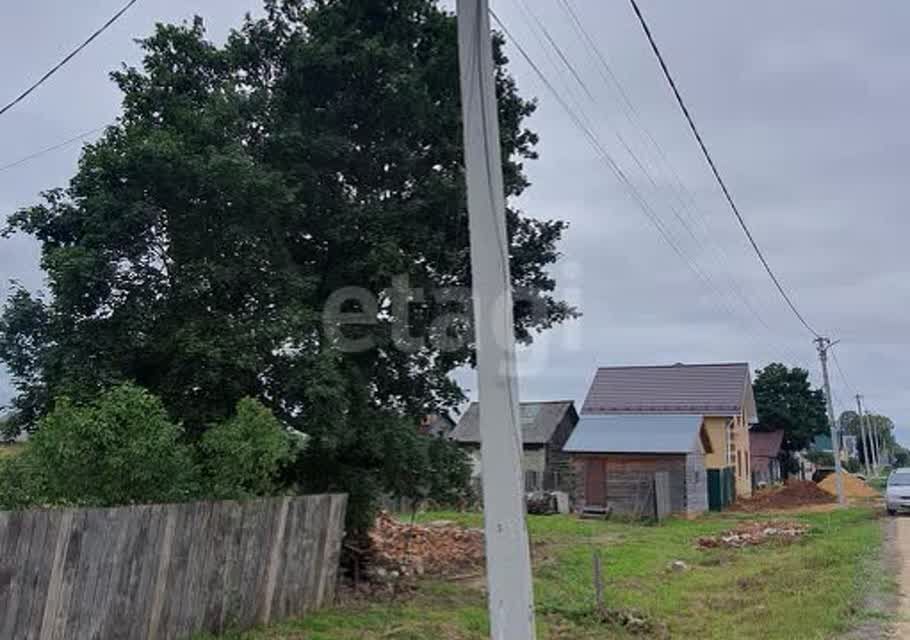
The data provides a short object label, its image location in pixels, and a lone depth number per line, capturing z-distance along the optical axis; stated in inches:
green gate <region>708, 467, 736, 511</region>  1137.4
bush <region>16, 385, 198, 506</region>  271.9
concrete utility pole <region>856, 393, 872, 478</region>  2613.7
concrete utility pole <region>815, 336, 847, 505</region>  1141.1
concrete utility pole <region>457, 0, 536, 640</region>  213.6
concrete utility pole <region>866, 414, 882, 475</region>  3026.6
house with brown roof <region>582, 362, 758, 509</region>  1196.5
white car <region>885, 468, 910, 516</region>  924.6
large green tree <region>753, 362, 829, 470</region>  1827.0
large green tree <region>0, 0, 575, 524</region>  352.2
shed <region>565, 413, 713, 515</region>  1008.9
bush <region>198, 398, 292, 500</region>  315.0
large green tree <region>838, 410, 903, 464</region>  3176.9
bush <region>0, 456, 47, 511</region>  276.8
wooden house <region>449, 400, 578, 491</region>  1298.0
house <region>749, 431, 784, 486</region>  1726.1
